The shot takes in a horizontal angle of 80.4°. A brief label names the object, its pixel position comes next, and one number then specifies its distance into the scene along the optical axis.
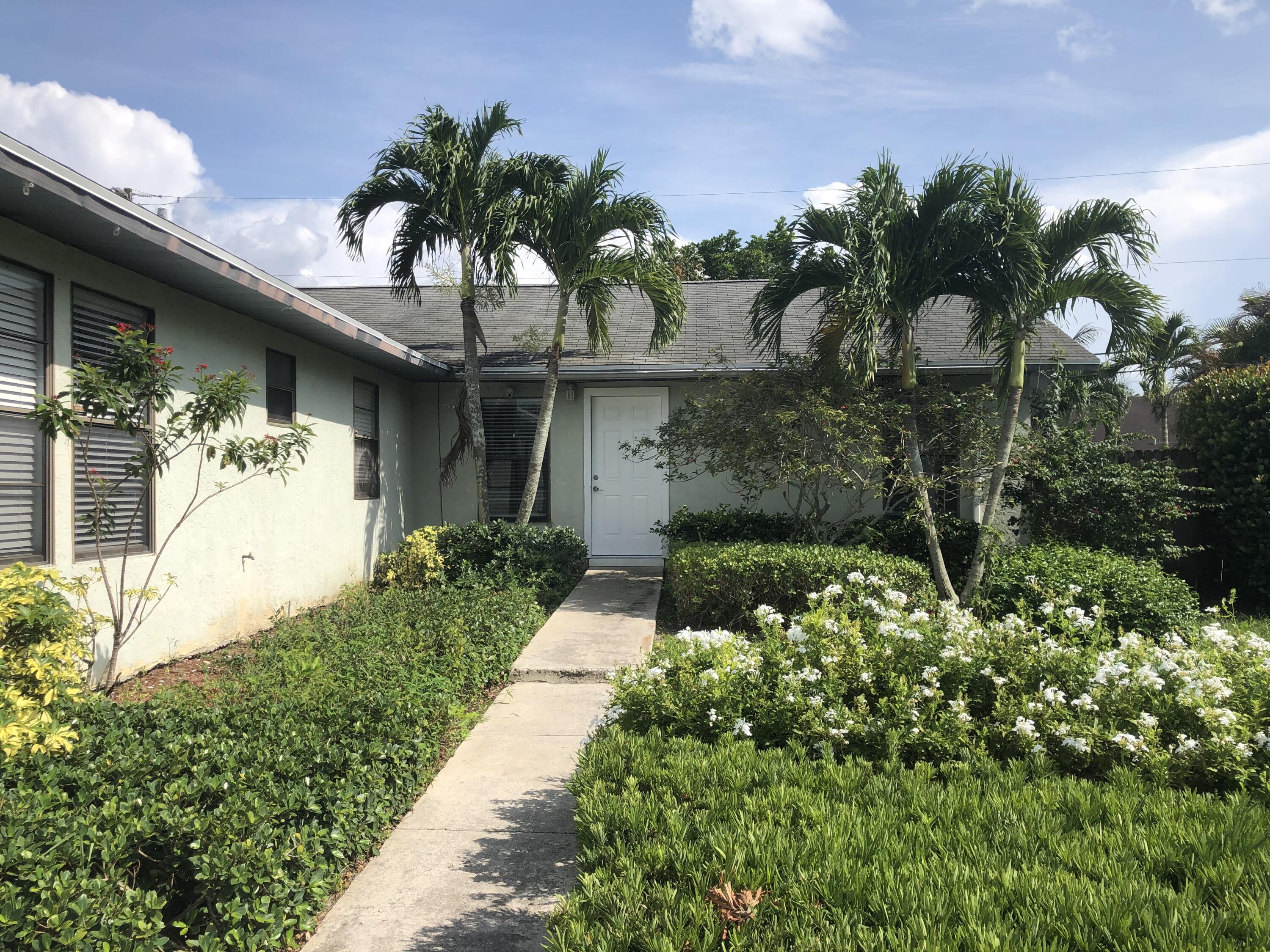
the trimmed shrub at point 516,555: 8.62
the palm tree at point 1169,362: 15.21
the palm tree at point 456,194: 8.45
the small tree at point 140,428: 4.36
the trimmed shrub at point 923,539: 9.25
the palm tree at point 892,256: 7.47
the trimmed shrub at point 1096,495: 8.38
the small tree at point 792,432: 8.01
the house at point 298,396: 4.69
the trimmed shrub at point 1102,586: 6.93
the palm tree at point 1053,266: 7.26
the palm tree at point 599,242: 8.74
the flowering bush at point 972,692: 3.21
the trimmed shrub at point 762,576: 7.36
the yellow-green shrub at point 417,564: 8.88
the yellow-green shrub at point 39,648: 3.13
